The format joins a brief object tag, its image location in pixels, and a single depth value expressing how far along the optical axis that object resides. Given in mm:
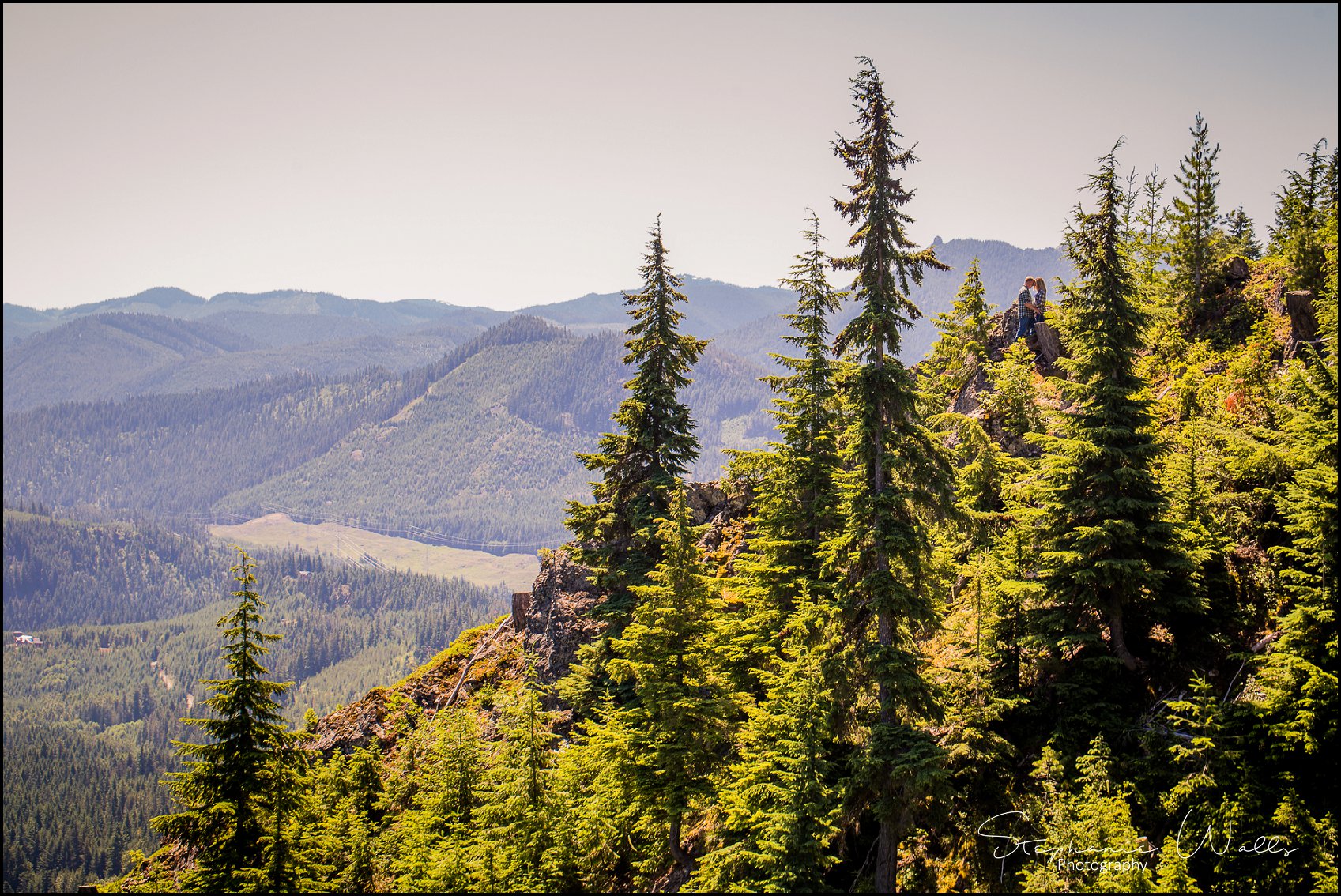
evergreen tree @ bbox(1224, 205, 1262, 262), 45562
